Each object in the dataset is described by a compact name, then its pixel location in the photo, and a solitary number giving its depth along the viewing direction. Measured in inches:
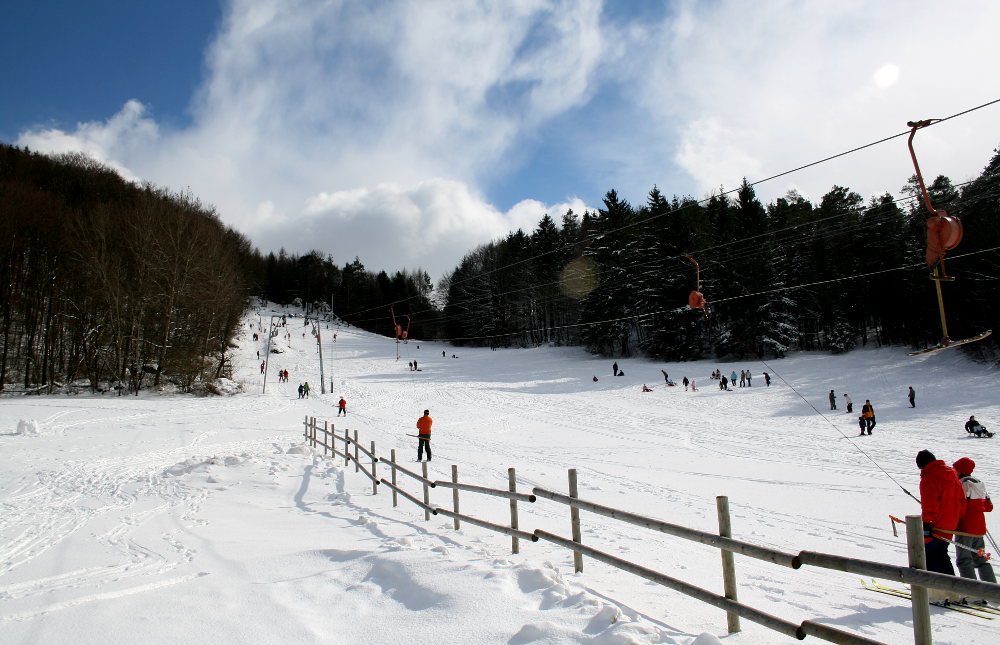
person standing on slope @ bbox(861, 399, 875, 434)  832.9
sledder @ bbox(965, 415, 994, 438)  749.9
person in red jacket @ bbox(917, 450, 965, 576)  233.6
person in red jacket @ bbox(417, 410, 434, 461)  717.3
